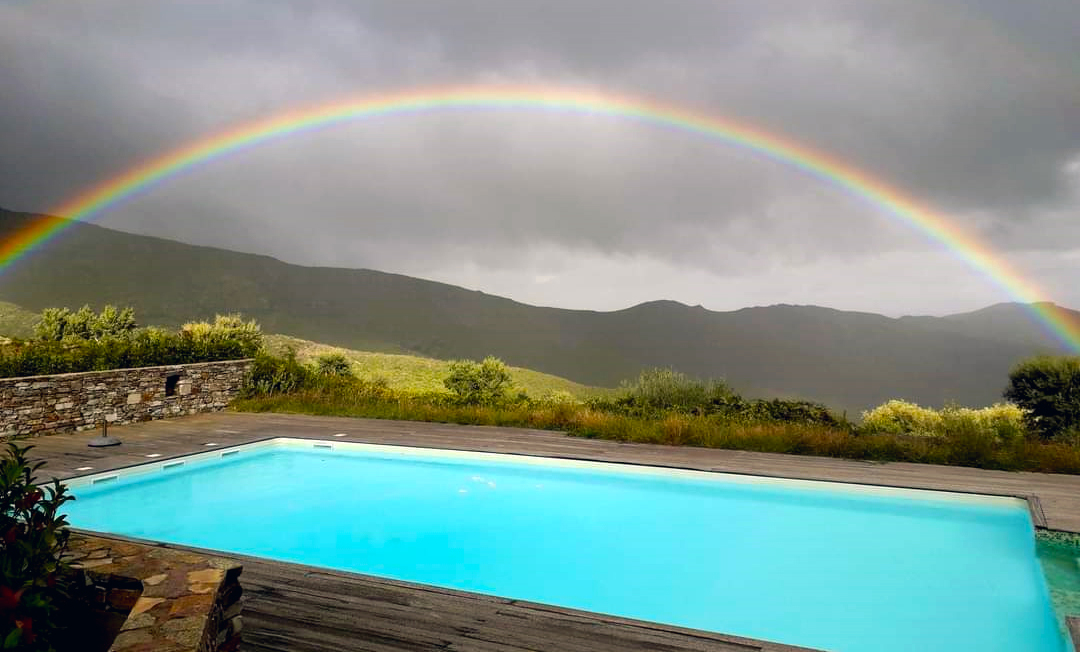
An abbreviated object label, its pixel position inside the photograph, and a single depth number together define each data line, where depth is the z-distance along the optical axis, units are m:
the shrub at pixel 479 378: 14.90
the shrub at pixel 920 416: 10.55
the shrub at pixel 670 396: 10.73
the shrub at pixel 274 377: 13.24
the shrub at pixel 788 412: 9.80
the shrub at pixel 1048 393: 9.30
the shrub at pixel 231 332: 13.16
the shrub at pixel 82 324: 20.58
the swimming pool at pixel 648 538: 4.41
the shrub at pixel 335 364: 17.71
